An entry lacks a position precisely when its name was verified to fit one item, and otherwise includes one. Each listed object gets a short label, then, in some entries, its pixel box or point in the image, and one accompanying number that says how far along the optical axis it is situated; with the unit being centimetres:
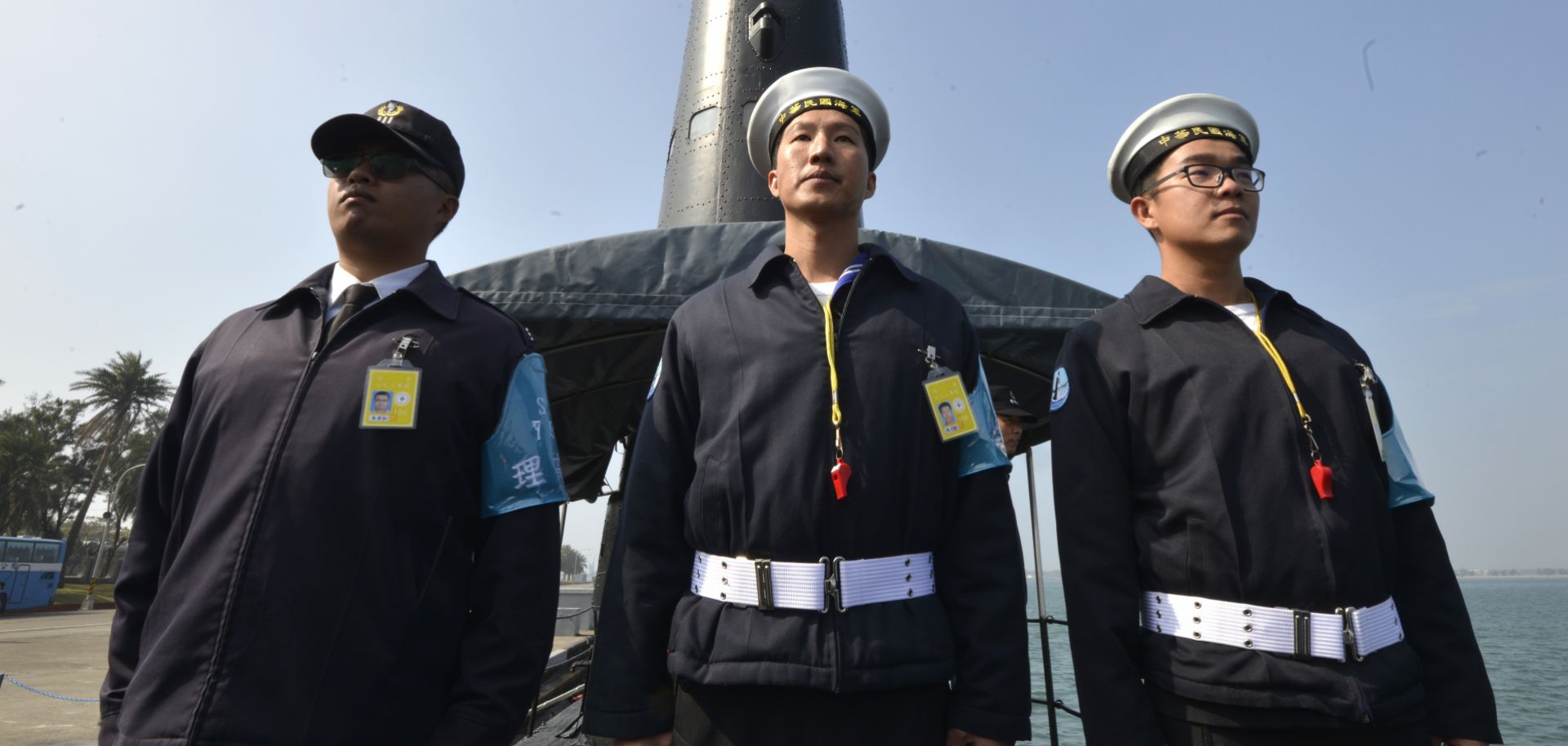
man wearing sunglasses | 173
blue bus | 2623
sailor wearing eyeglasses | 192
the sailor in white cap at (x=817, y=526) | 191
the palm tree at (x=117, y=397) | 4425
